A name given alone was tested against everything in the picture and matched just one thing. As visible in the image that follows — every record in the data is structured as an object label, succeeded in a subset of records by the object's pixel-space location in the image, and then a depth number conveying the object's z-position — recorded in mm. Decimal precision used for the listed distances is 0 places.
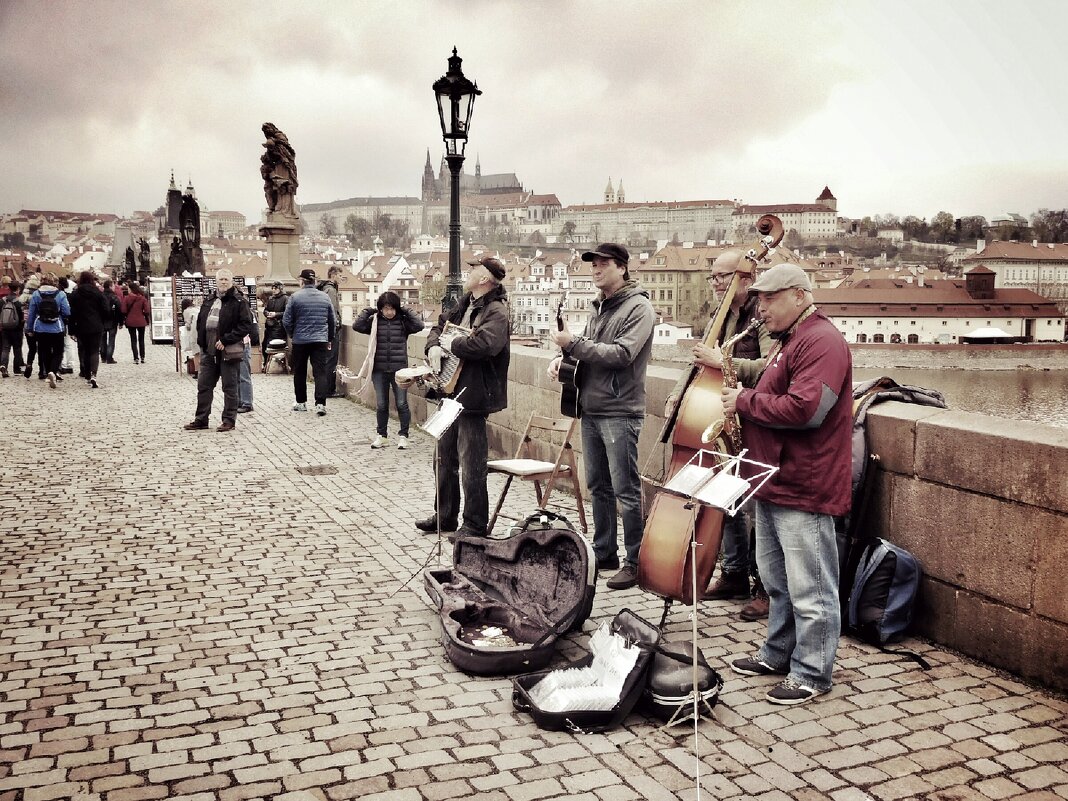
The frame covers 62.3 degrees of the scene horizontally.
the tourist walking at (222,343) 11516
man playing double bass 4645
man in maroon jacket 3771
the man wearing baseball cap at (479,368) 6066
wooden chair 6336
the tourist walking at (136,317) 19422
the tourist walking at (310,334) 12578
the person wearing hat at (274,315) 16938
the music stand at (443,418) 5598
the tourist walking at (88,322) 15719
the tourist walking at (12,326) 17141
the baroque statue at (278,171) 18391
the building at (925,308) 60094
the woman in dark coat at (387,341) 10680
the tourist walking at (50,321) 15820
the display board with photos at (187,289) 19375
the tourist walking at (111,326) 19516
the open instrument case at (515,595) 4305
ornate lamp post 11000
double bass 4523
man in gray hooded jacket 5488
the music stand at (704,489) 3277
